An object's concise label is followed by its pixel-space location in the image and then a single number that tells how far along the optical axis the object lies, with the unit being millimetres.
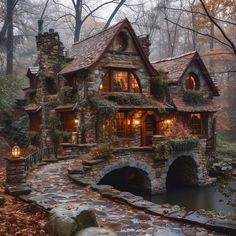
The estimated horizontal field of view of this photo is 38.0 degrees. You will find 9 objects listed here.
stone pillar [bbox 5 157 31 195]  11203
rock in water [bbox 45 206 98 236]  6598
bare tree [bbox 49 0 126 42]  35750
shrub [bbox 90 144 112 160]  17359
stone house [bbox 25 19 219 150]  23312
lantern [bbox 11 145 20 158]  11242
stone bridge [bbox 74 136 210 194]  17672
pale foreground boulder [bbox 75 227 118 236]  6152
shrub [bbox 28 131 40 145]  27459
